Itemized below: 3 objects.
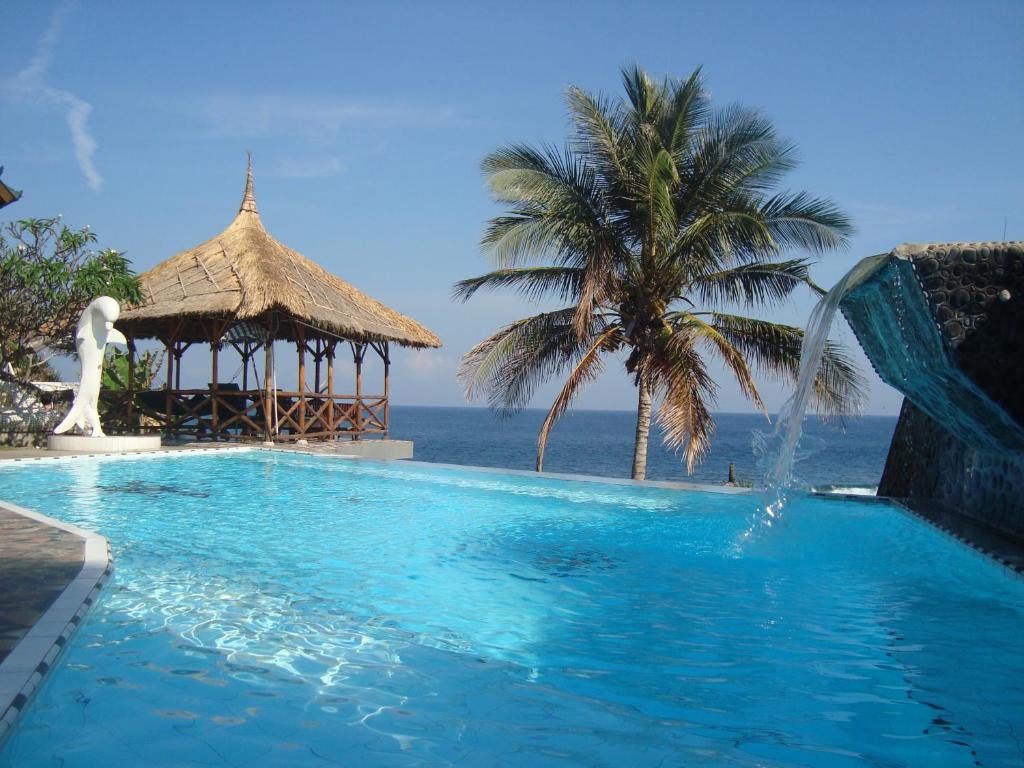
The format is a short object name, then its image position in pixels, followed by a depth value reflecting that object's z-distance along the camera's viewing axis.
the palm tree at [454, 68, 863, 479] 10.53
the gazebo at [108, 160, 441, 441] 12.91
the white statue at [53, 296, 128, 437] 11.04
